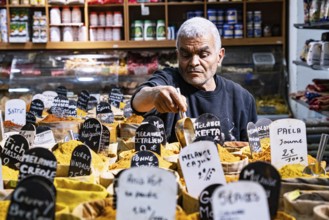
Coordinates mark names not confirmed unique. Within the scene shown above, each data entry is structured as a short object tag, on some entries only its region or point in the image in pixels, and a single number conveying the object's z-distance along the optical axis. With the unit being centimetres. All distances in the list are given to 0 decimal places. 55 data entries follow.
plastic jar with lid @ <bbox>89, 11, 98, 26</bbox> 715
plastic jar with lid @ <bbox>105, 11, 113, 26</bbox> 713
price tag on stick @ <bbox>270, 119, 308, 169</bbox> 209
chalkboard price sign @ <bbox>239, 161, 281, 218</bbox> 137
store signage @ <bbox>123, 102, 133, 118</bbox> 383
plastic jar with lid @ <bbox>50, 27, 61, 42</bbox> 707
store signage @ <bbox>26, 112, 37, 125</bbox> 333
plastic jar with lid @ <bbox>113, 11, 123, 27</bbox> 715
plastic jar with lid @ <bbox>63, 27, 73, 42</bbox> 707
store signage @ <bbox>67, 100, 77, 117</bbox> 359
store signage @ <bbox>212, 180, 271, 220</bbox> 114
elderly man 311
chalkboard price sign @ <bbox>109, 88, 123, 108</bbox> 437
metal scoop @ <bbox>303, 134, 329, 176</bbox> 204
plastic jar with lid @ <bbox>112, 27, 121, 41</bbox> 714
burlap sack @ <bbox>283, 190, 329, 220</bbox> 153
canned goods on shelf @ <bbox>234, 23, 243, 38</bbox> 708
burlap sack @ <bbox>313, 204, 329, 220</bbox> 141
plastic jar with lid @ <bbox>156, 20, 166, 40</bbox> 708
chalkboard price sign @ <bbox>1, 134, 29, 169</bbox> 211
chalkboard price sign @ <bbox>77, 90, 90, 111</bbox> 414
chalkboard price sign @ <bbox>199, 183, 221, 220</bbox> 144
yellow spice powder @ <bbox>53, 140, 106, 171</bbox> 208
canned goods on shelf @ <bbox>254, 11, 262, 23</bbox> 711
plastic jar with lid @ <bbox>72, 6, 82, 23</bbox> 710
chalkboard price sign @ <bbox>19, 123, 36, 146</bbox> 245
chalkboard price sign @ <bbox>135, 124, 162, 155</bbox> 234
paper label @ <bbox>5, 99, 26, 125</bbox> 335
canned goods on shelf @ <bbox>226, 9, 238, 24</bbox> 711
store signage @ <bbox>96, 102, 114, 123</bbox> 332
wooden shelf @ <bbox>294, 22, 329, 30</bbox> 504
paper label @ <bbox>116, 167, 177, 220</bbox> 126
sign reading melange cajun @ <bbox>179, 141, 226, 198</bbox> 157
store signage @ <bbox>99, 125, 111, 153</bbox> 253
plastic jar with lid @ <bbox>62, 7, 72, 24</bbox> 710
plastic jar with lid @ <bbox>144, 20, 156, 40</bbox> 708
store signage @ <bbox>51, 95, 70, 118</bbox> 357
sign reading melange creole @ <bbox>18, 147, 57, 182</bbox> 160
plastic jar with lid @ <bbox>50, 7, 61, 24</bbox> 707
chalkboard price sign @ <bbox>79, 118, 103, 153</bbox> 245
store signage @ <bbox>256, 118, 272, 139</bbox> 260
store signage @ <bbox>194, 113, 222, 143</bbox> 239
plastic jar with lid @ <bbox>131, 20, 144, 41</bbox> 710
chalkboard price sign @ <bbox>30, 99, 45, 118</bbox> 376
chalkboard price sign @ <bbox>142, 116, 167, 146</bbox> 263
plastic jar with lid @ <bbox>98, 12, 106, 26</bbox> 716
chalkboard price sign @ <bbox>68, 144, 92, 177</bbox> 192
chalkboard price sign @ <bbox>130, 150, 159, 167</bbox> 192
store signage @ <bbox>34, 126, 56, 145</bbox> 256
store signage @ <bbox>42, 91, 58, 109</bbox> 456
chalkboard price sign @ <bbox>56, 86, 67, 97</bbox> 456
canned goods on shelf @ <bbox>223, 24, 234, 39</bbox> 707
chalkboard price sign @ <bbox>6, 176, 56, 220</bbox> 122
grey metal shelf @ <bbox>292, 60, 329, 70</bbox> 503
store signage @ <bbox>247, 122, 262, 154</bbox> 233
